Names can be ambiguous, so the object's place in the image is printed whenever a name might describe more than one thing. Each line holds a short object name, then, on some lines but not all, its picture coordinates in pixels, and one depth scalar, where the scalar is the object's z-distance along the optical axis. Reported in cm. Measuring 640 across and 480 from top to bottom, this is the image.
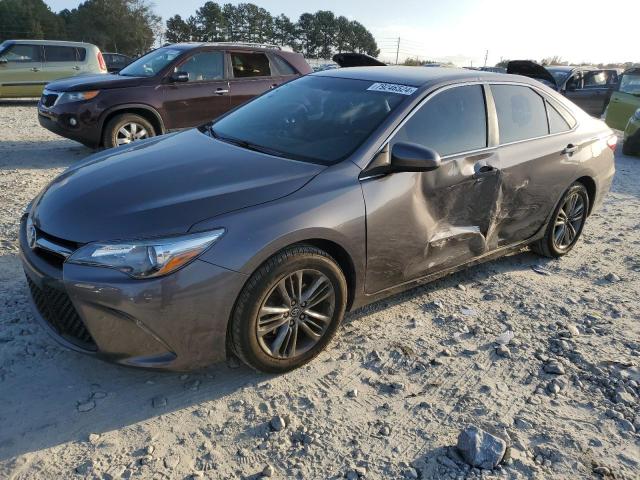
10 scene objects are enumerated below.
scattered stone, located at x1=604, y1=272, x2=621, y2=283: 441
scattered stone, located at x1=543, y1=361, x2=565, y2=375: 308
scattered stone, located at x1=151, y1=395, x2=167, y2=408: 265
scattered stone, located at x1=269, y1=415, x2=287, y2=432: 253
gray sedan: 244
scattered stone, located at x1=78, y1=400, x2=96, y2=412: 258
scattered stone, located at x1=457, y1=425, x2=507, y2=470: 237
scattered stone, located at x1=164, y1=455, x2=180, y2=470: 228
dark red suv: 724
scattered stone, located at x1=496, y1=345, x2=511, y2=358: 324
